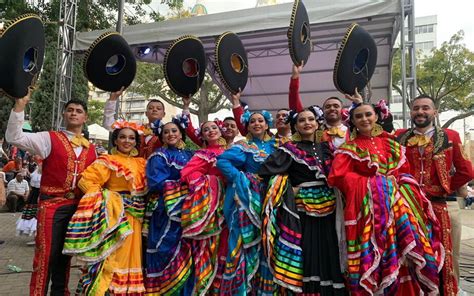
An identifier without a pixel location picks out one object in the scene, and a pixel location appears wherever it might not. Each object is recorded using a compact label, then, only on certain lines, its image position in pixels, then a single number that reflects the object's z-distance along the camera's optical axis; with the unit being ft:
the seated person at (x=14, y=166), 39.04
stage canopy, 20.35
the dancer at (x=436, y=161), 10.62
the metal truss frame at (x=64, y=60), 23.50
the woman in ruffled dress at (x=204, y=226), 10.21
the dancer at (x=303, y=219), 9.16
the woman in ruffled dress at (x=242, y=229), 9.66
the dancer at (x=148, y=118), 13.17
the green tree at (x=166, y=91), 56.59
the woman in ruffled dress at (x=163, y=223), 10.44
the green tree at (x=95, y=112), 87.25
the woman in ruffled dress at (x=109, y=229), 10.13
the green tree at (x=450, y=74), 64.28
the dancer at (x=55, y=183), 10.04
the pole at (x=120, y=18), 23.44
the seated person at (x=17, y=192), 34.63
